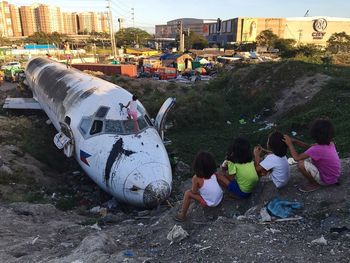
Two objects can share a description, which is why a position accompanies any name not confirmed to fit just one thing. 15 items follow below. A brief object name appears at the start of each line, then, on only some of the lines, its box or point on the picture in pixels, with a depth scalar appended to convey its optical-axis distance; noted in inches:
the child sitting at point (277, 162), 301.6
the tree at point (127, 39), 6107.3
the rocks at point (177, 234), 255.2
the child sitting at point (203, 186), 294.4
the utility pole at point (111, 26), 2882.6
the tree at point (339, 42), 3691.2
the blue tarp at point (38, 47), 3857.3
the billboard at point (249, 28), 5305.1
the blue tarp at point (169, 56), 2490.4
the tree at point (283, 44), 3558.1
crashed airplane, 363.6
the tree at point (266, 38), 4331.2
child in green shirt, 309.6
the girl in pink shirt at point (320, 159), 284.4
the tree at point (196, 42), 5324.8
